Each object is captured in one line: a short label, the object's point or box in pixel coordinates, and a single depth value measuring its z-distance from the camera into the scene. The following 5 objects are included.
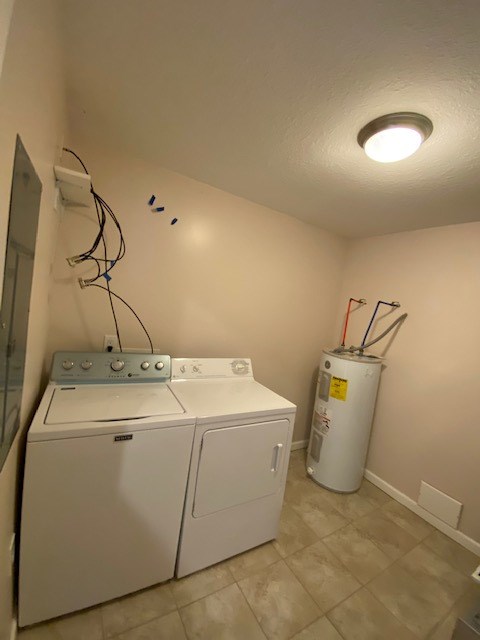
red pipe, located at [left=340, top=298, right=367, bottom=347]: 2.59
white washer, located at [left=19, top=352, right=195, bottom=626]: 0.98
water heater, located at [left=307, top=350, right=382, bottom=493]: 2.03
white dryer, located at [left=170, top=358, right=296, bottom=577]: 1.27
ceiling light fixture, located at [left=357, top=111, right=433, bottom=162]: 1.01
